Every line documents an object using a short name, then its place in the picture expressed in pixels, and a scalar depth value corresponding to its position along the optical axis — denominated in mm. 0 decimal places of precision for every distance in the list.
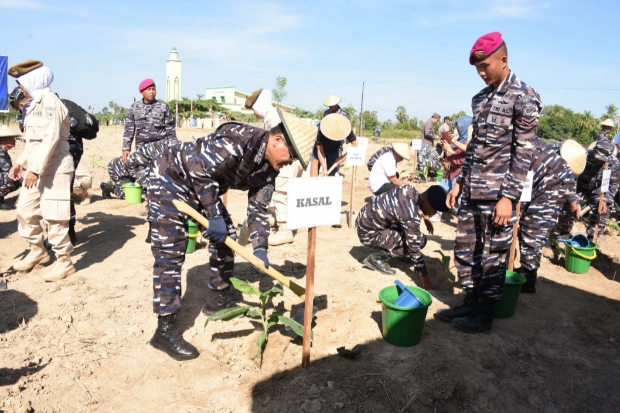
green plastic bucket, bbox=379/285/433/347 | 3213
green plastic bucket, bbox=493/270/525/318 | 3900
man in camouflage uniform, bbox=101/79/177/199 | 6742
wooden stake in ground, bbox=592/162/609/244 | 5875
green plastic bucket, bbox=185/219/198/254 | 5225
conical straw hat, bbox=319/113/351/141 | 6887
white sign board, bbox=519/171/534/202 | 4147
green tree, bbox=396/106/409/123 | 64312
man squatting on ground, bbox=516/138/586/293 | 4590
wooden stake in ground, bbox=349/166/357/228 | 7363
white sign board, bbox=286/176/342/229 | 2650
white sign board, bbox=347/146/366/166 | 7214
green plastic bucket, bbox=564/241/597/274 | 5434
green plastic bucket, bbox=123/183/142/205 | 8211
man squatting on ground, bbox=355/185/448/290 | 4438
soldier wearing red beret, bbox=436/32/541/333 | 3174
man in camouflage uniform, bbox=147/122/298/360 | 2924
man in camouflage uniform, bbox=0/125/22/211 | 7578
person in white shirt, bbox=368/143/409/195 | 6426
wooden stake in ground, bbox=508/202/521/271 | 4430
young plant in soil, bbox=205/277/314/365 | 3141
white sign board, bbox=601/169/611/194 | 5844
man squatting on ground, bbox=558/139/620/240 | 6160
